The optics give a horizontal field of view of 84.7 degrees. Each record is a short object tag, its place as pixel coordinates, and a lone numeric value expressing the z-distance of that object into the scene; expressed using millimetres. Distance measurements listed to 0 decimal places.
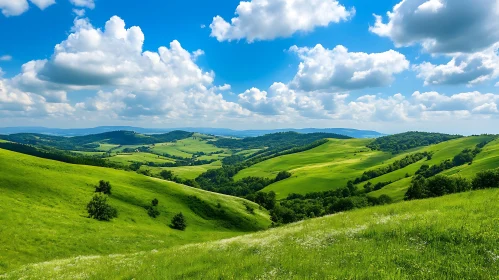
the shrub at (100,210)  67125
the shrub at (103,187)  85688
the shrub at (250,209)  114275
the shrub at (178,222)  80456
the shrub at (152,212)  83562
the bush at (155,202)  89725
